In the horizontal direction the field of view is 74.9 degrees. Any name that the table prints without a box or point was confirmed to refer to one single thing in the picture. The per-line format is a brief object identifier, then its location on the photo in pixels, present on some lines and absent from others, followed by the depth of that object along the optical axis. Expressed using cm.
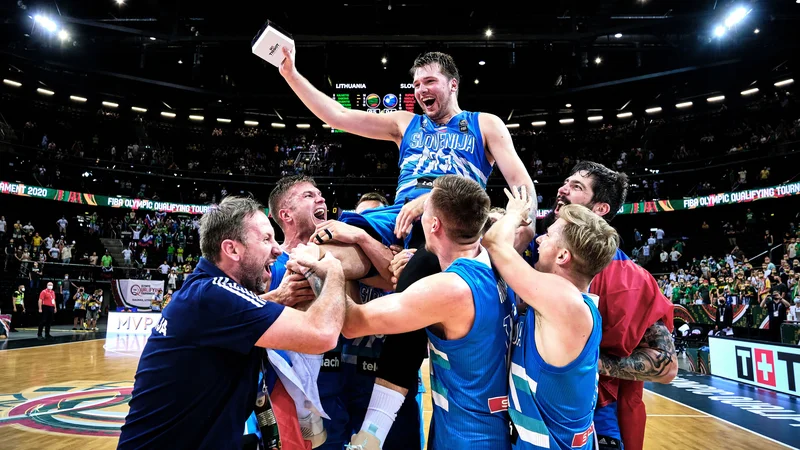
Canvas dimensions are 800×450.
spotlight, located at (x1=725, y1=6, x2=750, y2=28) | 2271
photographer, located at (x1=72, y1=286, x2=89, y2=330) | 2091
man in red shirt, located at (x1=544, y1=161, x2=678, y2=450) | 309
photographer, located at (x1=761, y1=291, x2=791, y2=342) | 1256
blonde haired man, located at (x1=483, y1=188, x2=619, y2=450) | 239
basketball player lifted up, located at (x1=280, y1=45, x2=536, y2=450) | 344
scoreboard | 2261
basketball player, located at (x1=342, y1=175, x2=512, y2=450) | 237
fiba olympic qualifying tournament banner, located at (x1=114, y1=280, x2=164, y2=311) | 2161
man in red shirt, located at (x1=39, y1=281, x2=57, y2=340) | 1741
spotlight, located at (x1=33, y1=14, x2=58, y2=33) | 2373
